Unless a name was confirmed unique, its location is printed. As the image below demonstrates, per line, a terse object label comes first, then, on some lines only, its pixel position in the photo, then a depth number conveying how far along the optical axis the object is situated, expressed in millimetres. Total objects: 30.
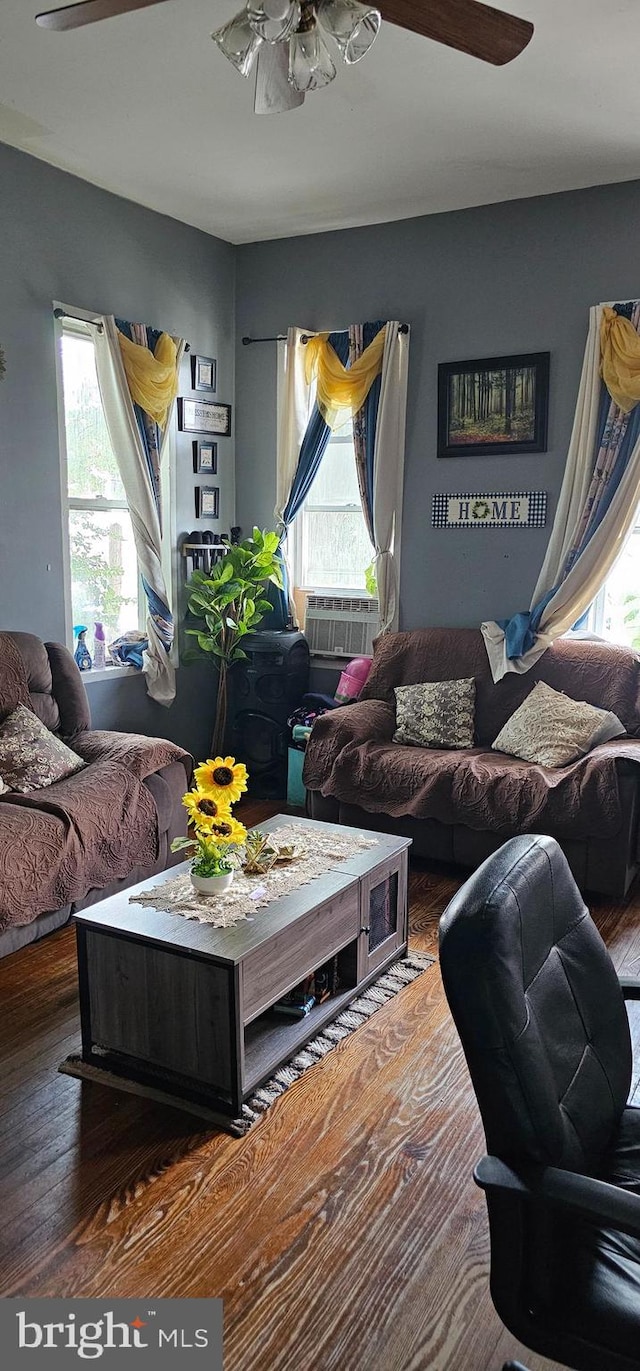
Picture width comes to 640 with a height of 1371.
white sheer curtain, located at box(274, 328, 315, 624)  5133
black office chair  1286
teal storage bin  4934
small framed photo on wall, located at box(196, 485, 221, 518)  5285
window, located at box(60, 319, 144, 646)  4488
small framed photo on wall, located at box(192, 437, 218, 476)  5227
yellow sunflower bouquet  2584
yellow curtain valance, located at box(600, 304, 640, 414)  4230
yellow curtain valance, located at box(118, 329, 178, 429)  4570
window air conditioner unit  5270
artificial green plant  4988
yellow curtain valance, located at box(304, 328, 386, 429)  4929
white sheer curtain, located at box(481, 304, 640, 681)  4332
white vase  2672
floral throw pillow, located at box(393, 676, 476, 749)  4430
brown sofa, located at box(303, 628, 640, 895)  3703
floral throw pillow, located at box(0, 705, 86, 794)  3645
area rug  2430
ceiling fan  2064
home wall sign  4652
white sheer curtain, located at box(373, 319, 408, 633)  4898
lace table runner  2609
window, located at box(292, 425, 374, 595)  5309
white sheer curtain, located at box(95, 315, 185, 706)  4484
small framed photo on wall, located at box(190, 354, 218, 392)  5160
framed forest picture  4586
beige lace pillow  3986
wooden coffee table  2398
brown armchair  3188
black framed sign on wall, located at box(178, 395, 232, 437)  5109
